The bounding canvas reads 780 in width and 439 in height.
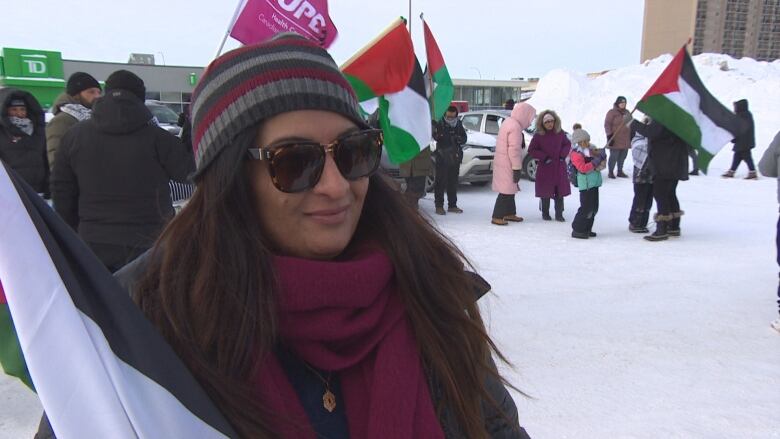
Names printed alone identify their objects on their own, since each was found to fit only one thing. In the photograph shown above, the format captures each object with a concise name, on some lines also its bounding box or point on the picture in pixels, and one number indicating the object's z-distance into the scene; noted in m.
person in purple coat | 9.06
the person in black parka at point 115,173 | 3.43
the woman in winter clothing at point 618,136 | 13.58
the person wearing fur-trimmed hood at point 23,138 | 5.02
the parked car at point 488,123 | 13.35
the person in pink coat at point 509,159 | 9.11
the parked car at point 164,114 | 16.77
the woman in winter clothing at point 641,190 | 8.22
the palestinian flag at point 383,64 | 5.71
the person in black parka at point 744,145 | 13.33
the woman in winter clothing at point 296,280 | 1.21
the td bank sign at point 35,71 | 25.47
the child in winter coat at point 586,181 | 8.09
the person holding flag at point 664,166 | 7.64
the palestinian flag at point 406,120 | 5.93
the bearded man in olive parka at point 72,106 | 4.25
